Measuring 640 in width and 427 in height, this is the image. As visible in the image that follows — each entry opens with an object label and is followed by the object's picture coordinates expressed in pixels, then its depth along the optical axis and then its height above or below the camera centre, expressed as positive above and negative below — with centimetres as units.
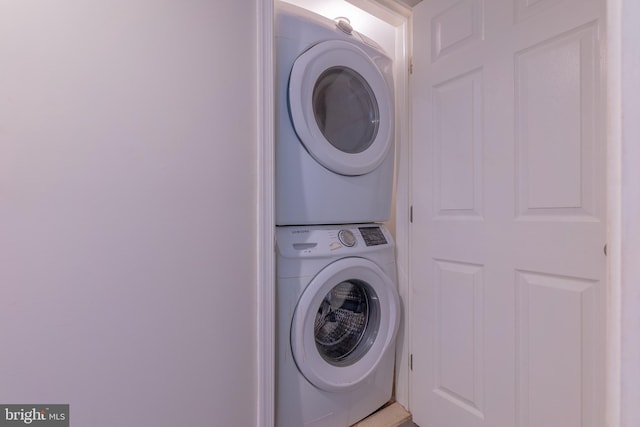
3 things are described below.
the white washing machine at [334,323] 119 -48
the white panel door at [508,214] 94 -1
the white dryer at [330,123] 122 +39
